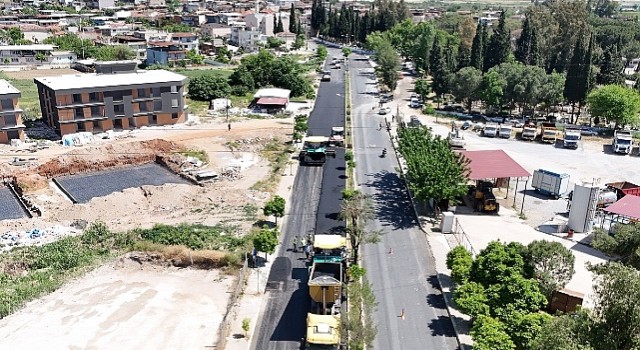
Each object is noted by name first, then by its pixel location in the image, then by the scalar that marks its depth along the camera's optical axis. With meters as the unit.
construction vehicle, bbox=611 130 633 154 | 54.53
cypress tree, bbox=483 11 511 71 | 76.00
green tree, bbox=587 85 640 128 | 59.84
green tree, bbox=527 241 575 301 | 25.89
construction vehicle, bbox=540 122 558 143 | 57.91
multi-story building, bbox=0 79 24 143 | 53.63
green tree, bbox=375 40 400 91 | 83.88
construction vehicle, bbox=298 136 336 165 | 49.62
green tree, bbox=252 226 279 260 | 31.28
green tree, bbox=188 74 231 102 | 73.62
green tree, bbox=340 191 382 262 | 31.92
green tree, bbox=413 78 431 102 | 74.56
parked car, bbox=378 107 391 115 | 69.69
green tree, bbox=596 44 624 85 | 70.81
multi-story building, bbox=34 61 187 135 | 56.75
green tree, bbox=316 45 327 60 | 115.31
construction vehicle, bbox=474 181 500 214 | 39.41
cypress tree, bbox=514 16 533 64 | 78.00
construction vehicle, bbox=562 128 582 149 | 56.31
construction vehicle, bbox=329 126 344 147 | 54.78
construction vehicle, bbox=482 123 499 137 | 59.88
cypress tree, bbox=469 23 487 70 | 76.56
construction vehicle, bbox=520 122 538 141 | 58.84
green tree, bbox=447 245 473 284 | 27.31
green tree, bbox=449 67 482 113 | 68.38
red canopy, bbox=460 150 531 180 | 39.97
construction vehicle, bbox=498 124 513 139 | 59.34
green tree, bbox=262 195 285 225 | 36.38
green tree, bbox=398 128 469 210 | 36.19
